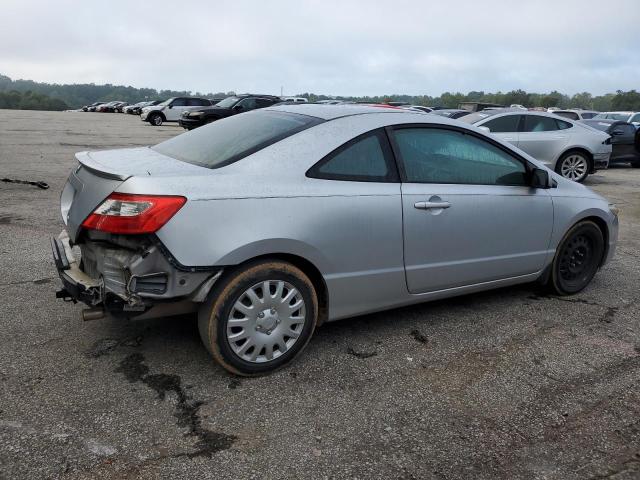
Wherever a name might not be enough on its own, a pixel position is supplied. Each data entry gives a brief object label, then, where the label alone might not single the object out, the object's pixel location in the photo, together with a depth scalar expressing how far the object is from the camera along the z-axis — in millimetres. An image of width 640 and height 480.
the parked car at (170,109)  32375
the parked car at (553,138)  11523
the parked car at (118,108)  56400
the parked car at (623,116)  20881
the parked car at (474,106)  19906
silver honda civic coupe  2936
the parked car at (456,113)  15705
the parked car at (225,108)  23172
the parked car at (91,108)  59719
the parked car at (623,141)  15688
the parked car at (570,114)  18075
